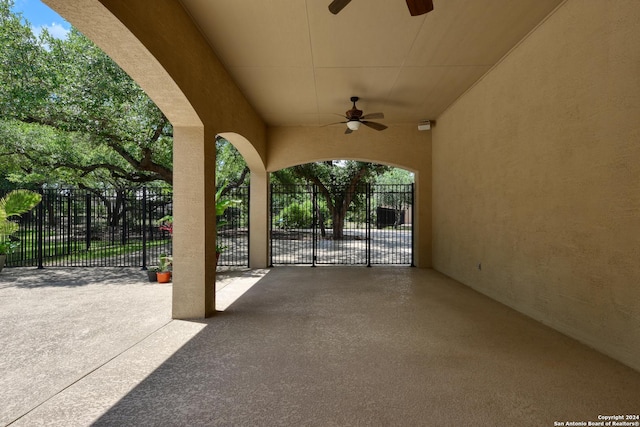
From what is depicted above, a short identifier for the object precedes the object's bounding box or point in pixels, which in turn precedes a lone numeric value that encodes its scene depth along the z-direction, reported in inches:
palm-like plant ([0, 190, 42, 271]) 295.9
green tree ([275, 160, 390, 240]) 567.8
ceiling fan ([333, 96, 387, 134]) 235.1
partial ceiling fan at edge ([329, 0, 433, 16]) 95.9
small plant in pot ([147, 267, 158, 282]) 251.5
